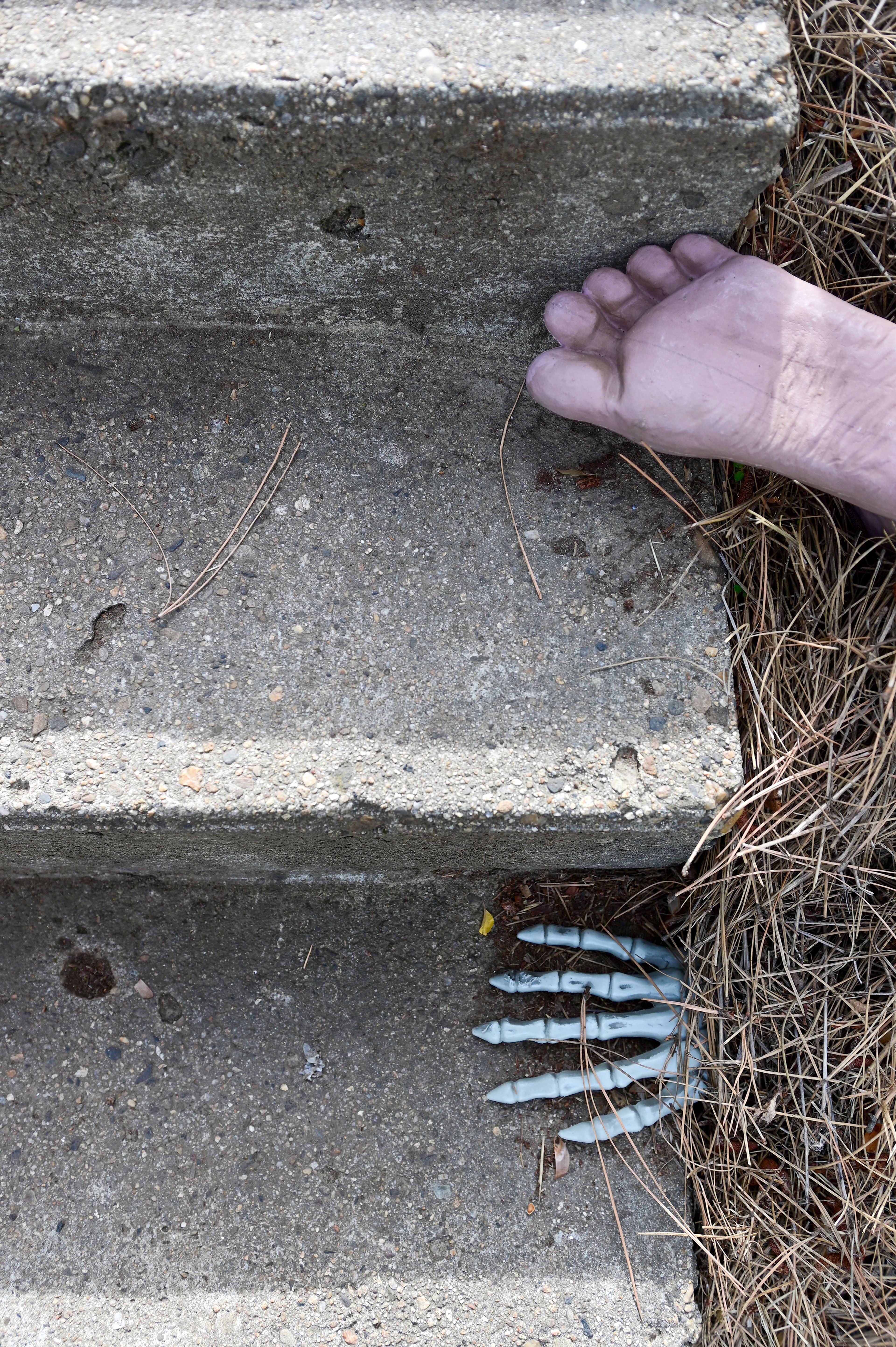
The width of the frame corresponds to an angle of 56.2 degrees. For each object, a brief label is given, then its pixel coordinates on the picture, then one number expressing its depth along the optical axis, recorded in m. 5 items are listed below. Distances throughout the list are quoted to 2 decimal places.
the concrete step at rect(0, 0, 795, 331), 0.82
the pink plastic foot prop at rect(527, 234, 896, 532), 0.96
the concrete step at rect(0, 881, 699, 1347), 1.14
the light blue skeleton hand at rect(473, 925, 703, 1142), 1.17
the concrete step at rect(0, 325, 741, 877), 0.98
